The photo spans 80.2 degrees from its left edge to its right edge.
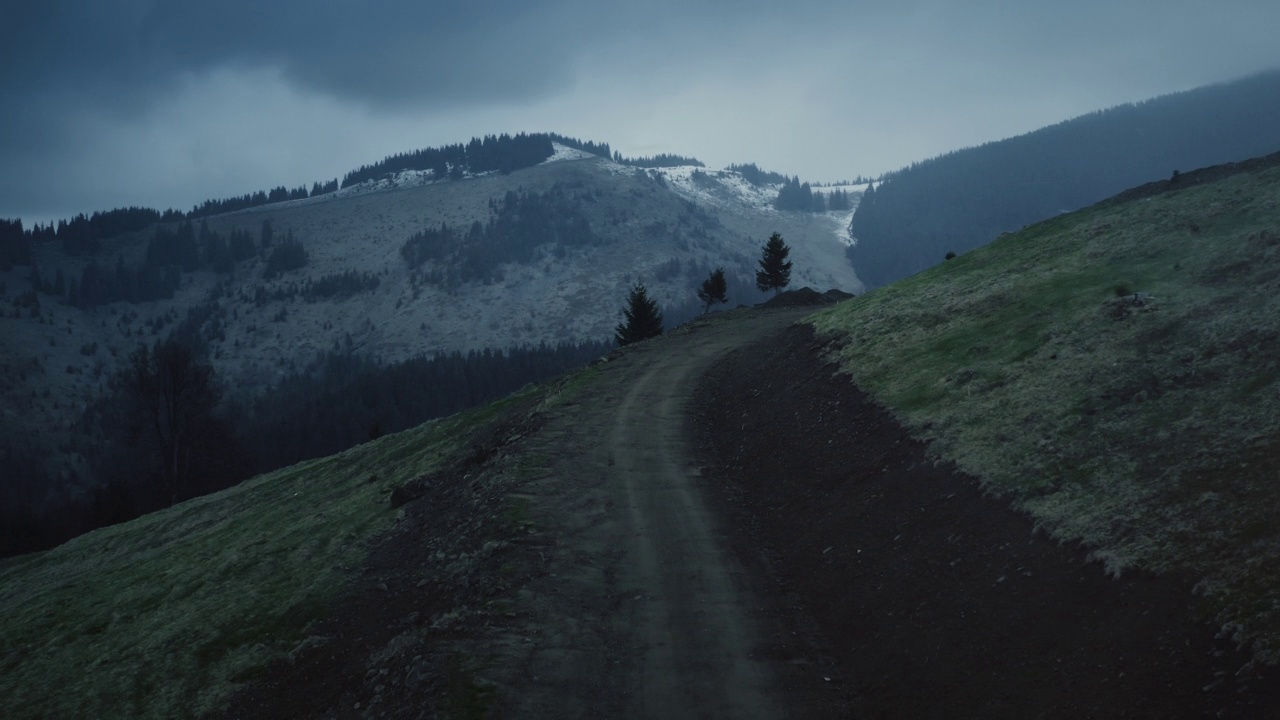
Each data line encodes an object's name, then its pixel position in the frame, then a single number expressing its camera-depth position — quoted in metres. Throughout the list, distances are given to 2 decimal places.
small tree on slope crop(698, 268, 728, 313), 76.00
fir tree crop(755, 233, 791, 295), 76.56
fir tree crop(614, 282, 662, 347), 69.50
